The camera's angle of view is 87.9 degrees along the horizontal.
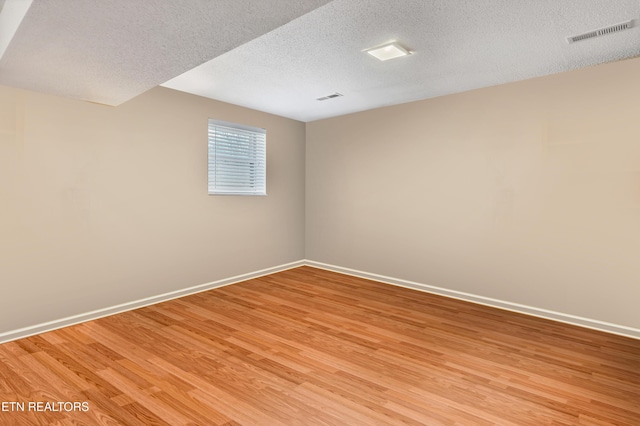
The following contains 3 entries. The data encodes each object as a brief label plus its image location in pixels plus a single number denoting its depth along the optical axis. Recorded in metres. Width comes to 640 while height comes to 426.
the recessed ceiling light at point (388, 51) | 2.75
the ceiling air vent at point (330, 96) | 4.15
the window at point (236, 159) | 4.49
